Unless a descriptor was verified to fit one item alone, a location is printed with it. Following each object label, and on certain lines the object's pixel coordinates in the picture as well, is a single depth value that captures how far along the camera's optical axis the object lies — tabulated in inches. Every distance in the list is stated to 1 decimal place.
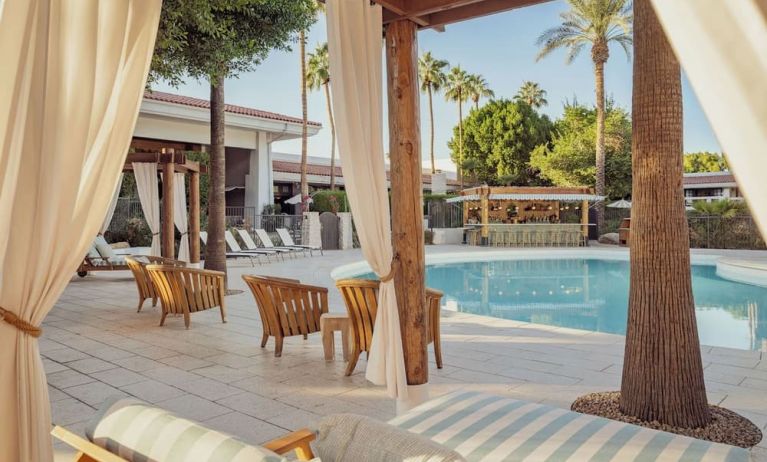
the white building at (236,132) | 595.2
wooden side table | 189.9
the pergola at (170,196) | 398.9
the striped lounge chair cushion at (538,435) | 77.9
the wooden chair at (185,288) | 243.4
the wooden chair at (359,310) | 168.7
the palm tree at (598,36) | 806.5
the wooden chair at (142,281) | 282.5
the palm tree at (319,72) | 918.4
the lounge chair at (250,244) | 592.0
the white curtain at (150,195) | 444.5
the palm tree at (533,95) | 1323.8
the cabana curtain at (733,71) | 35.2
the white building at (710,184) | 1117.7
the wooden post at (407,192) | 143.5
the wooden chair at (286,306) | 194.1
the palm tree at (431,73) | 1226.0
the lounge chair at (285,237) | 644.1
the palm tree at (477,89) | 1311.5
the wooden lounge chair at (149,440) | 53.7
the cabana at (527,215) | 825.5
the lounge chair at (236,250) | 563.2
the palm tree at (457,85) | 1299.2
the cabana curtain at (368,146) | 137.4
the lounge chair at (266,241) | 614.7
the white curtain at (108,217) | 460.8
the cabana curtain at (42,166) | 70.4
